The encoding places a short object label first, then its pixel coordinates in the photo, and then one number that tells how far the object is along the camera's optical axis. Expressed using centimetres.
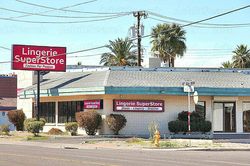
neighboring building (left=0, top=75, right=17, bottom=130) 7712
